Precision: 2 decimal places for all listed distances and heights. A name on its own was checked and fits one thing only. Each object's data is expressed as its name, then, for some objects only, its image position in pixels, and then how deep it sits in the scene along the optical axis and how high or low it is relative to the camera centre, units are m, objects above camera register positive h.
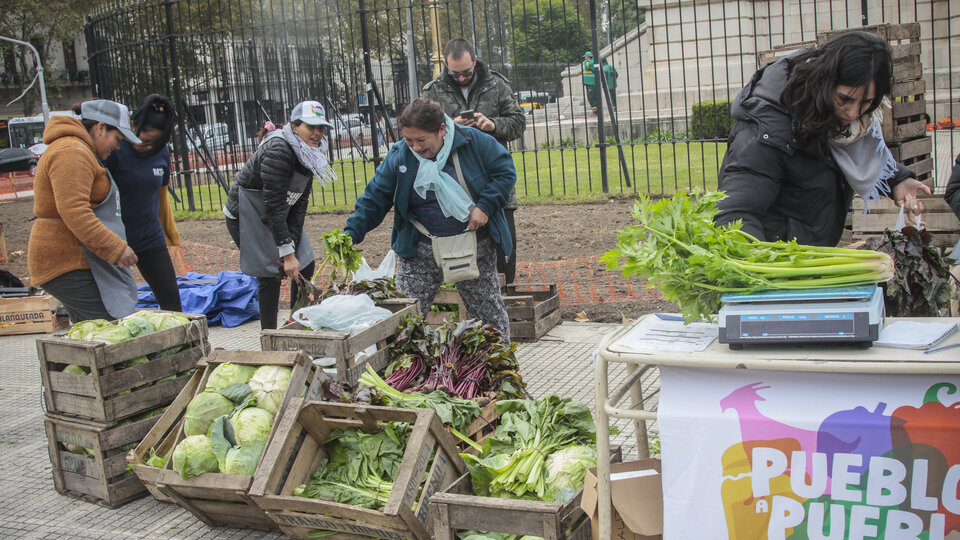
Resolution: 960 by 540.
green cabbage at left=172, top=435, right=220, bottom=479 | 3.71 -1.28
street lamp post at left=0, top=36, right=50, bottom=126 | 23.00 +2.25
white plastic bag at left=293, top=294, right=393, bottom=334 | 4.60 -0.87
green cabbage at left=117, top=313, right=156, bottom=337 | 4.33 -0.79
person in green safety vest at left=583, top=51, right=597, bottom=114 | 11.80 +1.02
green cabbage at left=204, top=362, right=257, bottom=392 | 4.03 -1.01
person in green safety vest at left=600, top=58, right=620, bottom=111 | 13.85 +1.01
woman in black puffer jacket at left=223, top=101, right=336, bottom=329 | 5.42 -0.26
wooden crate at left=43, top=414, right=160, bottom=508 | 4.16 -1.44
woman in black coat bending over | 2.99 -0.10
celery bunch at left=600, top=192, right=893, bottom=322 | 2.50 -0.41
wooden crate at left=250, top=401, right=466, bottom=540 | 3.22 -1.29
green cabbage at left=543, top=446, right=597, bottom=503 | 3.19 -1.28
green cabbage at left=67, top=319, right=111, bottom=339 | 4.33 -0.78
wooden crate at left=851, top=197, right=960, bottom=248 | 5.45 -0.70
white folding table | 2.28 -0.67
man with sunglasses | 6.43 +0.41
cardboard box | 2.73 -1.20
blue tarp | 7.93 -1.25
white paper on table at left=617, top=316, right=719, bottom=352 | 2.61 -0.66
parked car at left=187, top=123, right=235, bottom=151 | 14.10 +0.55
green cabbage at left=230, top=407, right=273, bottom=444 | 3.74 -1.16
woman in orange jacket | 4.66 -0.25
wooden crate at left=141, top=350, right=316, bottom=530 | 3.65 -1.36
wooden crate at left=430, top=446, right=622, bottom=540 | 2.89 -1.31
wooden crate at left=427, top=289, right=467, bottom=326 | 6.23 -1.19
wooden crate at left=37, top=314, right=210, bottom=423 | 4.10 -1.01
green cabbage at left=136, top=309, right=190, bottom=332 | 4.47 -0.80
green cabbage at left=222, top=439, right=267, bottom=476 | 3.63 -1.27
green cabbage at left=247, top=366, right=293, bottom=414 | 3.88 -1.04
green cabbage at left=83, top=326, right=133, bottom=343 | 4.21 -0.80
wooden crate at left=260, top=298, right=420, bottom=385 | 4.29 -0.97
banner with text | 2.34 -0.96
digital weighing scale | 2.35 -0.55
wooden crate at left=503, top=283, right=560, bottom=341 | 6.52 -1.31
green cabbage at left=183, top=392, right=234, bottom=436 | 3.90 -1.14
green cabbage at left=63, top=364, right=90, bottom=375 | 4.22 -0.96
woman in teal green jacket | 4.92 -0.30
